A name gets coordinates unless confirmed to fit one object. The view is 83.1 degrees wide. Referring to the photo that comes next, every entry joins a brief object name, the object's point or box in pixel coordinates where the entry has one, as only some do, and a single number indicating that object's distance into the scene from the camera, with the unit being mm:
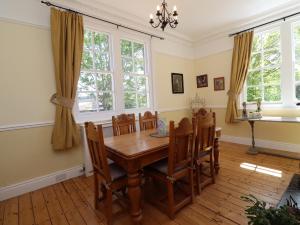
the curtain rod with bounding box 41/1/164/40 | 2475
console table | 2894
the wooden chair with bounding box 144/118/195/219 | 1636
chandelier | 2166
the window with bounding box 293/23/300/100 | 3271
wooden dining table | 1568
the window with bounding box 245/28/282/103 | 3523
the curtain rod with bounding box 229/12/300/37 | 3207
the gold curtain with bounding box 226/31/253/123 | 3750
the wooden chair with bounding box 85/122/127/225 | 1540
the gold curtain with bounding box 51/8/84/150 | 2512
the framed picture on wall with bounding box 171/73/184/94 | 4469
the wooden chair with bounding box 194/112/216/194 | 1957
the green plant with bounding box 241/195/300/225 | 695
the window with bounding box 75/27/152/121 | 3010
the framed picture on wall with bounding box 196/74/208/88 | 4774
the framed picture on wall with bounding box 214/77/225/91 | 4377
